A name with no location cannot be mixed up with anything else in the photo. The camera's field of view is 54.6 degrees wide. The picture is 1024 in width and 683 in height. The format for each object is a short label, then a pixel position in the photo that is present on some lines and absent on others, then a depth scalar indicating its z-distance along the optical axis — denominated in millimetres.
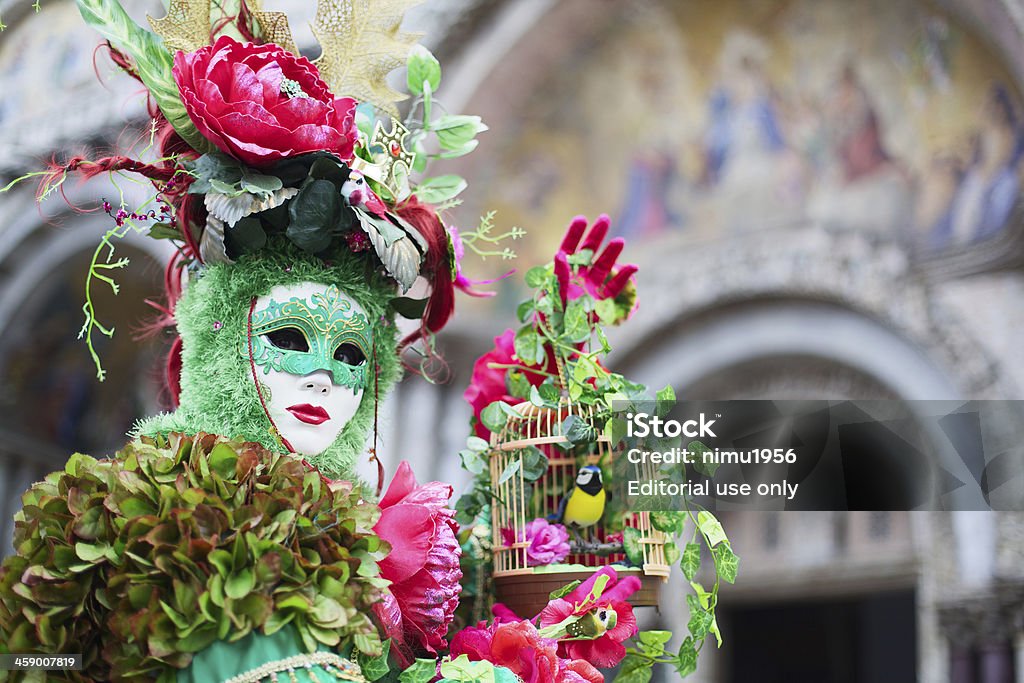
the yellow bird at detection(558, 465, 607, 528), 1529
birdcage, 1479
